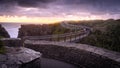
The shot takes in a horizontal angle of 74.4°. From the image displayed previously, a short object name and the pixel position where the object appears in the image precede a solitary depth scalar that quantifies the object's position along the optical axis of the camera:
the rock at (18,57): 2.83
